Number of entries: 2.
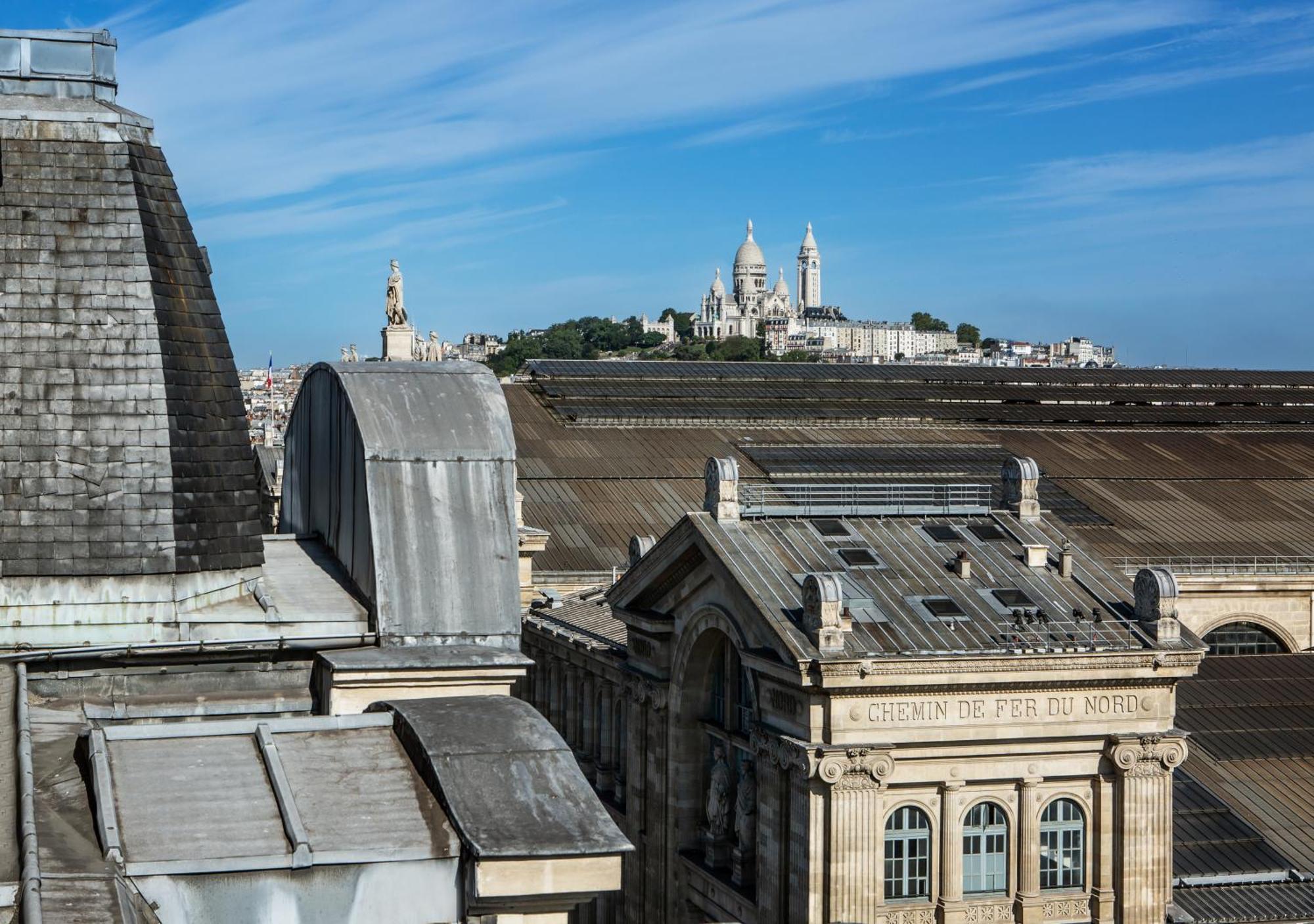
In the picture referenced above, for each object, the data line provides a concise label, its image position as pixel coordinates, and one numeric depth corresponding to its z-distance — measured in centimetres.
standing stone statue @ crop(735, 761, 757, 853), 5081
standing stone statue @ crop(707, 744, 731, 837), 5269
